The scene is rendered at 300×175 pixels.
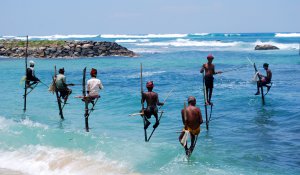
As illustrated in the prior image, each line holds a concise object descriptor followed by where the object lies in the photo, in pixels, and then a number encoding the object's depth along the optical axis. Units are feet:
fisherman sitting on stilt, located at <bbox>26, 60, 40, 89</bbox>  66.13
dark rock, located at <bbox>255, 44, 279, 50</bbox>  234.83
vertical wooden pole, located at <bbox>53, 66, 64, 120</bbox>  63.25
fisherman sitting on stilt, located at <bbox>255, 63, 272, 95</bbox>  70.49
